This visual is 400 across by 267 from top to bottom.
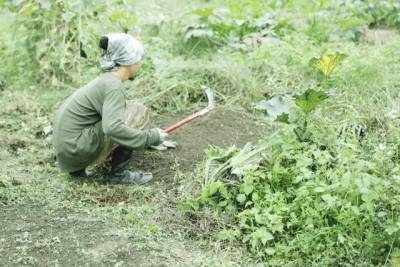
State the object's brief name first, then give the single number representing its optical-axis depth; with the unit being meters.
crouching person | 4.20
